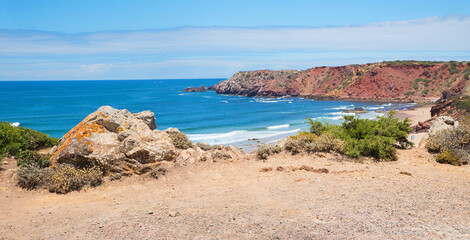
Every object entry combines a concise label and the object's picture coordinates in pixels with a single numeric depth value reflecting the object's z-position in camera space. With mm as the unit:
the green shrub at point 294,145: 12125
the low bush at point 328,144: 11875
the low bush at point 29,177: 8735
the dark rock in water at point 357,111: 55972
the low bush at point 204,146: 13188
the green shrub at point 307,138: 12602
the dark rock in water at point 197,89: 132900
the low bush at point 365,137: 11672
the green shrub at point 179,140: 11875
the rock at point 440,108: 32500
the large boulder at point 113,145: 9484
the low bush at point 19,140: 10391
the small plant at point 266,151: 11852
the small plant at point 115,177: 9430
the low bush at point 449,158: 10812
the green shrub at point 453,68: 78875
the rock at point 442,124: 13523
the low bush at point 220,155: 11727
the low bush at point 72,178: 8586
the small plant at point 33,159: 9641
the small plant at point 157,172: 9677
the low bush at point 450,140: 11719
